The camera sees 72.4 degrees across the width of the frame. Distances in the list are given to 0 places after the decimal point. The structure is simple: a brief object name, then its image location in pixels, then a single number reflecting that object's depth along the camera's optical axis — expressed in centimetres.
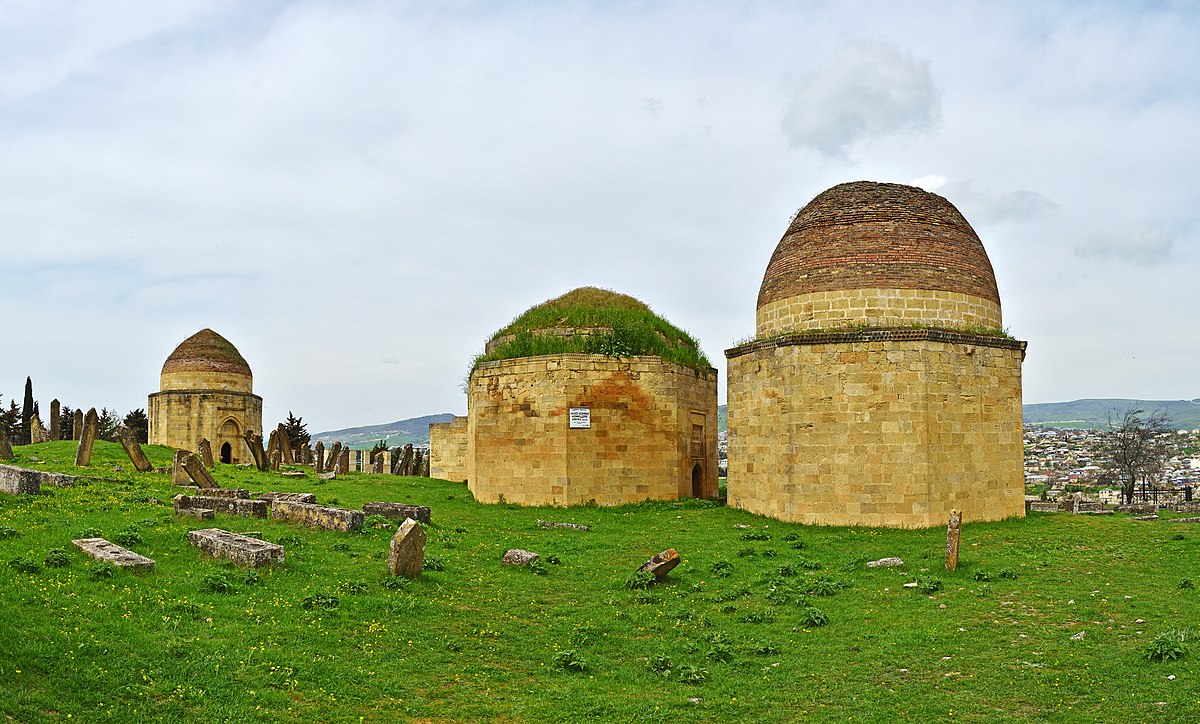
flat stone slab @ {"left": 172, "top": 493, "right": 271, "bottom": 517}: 1460
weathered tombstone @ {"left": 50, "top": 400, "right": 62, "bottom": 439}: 3769
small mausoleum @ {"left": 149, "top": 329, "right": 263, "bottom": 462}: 3906
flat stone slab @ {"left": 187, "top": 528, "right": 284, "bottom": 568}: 1055
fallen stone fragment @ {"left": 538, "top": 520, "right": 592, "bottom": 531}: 1783
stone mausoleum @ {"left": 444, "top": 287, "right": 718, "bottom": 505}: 2197
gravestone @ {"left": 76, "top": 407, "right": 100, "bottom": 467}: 2259
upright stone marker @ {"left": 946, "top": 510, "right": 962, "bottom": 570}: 1286
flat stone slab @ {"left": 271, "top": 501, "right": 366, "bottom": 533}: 1404
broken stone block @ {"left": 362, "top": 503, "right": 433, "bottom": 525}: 1648
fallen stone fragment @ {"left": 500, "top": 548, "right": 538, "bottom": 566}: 1289
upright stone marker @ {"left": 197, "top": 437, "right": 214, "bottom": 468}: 2936
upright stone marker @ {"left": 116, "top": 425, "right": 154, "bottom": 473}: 2252
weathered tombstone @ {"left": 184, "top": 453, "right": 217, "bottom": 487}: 1869
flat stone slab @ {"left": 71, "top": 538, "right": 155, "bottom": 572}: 971
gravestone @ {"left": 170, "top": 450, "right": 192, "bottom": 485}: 1966
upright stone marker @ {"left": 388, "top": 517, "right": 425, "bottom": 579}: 1092
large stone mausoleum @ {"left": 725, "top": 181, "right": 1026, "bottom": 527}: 1728
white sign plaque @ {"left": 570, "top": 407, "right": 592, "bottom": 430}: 2194
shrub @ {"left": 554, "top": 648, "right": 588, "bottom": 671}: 863
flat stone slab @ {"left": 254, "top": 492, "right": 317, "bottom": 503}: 1666
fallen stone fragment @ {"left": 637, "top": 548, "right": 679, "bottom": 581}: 1213
